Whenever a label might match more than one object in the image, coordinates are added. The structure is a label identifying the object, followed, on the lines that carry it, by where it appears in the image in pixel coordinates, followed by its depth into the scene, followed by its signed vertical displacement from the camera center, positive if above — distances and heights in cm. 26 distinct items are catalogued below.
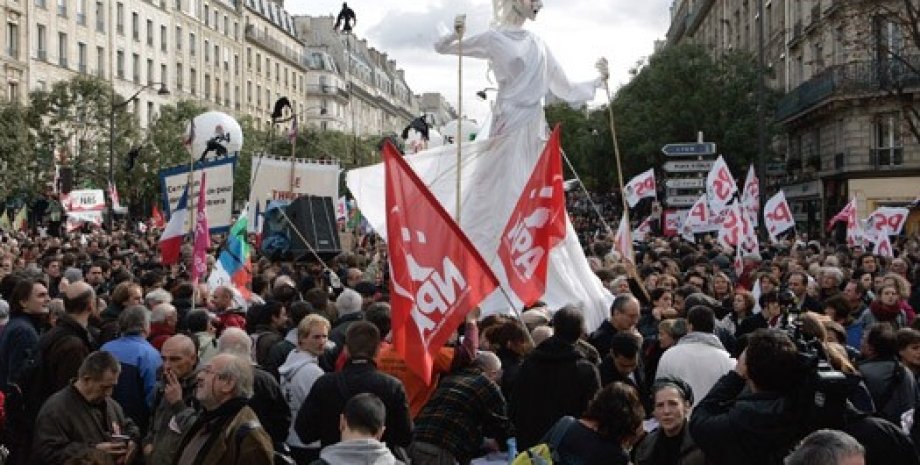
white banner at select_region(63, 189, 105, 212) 3034 +85
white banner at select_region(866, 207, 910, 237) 1884 +11
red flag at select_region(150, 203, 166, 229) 2791 +32
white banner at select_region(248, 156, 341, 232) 1811 +81
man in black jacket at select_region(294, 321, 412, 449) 600 -83
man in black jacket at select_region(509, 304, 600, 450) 659 -86
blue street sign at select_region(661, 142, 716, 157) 2186 +147
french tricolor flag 1441 -2
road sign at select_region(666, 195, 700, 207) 2323 +56
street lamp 3909 +297
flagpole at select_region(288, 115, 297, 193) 1792 +157
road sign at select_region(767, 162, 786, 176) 3587 +184
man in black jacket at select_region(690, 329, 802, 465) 439 -70
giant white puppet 1316 +110
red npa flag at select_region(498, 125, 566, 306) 954 +1
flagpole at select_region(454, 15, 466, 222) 879 +131
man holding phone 574 -92
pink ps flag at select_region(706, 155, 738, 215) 2009 +71
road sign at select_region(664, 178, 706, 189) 2267 +87
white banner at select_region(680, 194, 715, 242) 2088 +20
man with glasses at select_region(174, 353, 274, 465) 493 -81
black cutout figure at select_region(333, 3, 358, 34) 2422 +434
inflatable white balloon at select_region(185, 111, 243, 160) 2788 +244
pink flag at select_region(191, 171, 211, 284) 1242 -7
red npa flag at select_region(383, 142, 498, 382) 676 -21
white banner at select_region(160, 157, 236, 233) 1422 +48
